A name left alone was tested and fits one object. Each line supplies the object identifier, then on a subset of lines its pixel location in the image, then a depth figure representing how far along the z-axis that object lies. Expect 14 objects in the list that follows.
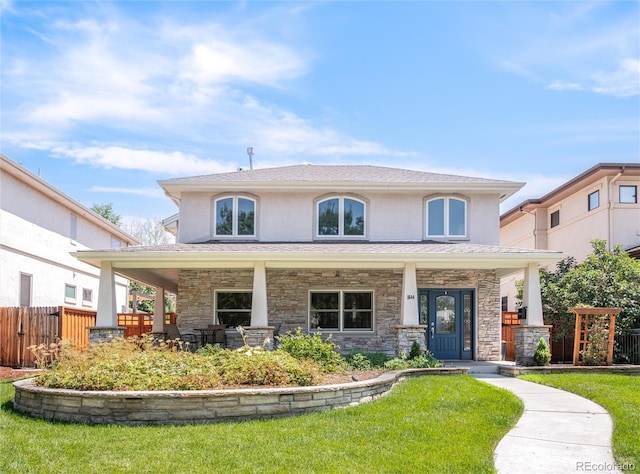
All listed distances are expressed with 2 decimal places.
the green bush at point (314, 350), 12.03
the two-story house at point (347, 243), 16.91
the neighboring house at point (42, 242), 17.64
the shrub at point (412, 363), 13.01
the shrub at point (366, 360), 13.02
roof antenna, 26.48
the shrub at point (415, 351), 14.10
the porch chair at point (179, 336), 15.89
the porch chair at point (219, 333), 15.99
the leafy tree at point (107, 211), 43.69
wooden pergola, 14.30
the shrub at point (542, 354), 14.41
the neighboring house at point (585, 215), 20.83
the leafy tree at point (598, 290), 16.03
